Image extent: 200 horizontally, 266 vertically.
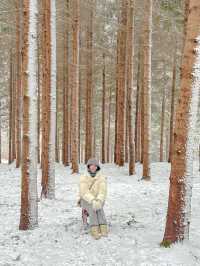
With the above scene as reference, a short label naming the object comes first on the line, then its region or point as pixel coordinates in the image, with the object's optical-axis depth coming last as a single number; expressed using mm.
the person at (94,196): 7539
